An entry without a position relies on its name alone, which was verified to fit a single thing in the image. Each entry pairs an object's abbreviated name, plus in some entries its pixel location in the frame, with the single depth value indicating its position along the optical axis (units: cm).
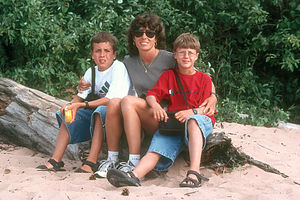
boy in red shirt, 622
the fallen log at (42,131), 687
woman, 659
